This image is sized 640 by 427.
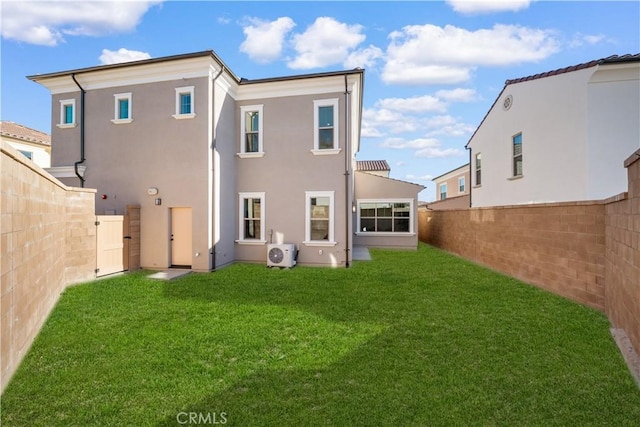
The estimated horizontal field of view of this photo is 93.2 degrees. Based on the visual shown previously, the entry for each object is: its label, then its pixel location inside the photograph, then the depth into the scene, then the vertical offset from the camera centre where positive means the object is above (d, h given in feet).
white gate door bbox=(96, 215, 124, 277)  27.75 -2.57
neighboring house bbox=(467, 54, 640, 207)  26.71 +8.33
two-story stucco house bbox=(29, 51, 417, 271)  31.04 +6.96
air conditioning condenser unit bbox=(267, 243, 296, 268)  32.45 -4.19
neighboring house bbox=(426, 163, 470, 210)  74.18 +8.35
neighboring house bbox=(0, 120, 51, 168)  55.57 +14.60
